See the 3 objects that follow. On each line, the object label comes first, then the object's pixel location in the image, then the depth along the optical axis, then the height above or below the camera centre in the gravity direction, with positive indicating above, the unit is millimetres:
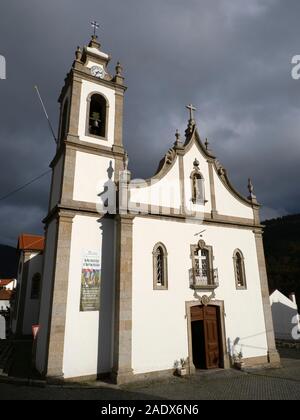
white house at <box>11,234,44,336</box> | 24484 +1514
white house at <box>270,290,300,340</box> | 26609 -894
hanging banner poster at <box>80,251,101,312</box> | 12594 +1076
